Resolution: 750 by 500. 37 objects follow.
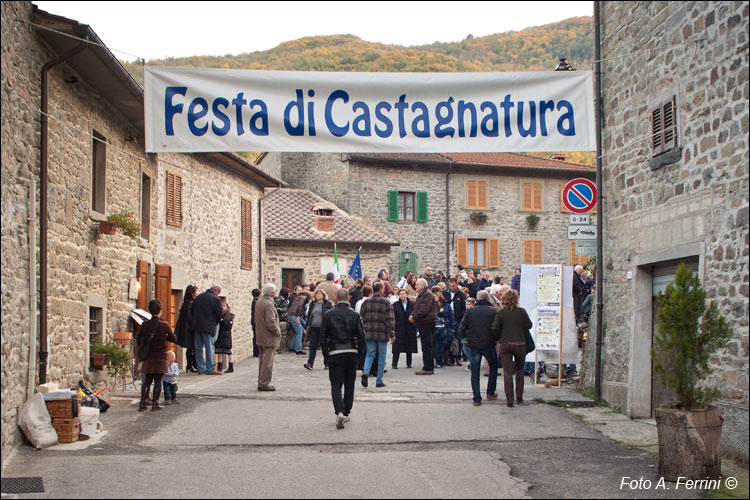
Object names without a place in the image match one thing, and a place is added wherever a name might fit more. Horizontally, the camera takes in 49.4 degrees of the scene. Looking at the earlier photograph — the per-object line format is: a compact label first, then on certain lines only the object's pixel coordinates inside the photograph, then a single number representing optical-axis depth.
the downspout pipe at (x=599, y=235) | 12.17
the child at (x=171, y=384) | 11.73
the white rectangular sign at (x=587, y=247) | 12.52
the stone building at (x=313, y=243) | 32.25
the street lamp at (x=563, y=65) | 13.08
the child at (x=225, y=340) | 16.37
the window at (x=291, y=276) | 32.53
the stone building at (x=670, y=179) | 8.49
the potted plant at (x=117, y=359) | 12.54
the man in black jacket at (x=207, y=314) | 15.72
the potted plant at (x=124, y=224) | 12.55
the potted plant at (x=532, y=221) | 39.00
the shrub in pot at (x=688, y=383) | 7.20
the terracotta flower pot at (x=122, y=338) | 13.50
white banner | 8.24
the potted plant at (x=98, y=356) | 12.23
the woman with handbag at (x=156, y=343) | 11.25
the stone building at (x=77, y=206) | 8.66
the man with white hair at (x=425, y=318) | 15.53
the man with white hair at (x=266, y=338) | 13.34
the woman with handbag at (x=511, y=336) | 11.88
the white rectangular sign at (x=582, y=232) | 12.39
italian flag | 29.47
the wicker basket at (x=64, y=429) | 9.01
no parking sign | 12.70
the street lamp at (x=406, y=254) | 36.78
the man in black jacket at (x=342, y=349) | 10.18
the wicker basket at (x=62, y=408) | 9.06
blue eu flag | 26.23
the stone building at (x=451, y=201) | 36.84
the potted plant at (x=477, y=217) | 38.19
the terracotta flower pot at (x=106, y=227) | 12.45
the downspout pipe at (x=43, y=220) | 9.54
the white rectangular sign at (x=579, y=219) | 12.52
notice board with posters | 13.90
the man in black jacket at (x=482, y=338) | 12.29
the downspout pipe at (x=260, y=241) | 26.19
